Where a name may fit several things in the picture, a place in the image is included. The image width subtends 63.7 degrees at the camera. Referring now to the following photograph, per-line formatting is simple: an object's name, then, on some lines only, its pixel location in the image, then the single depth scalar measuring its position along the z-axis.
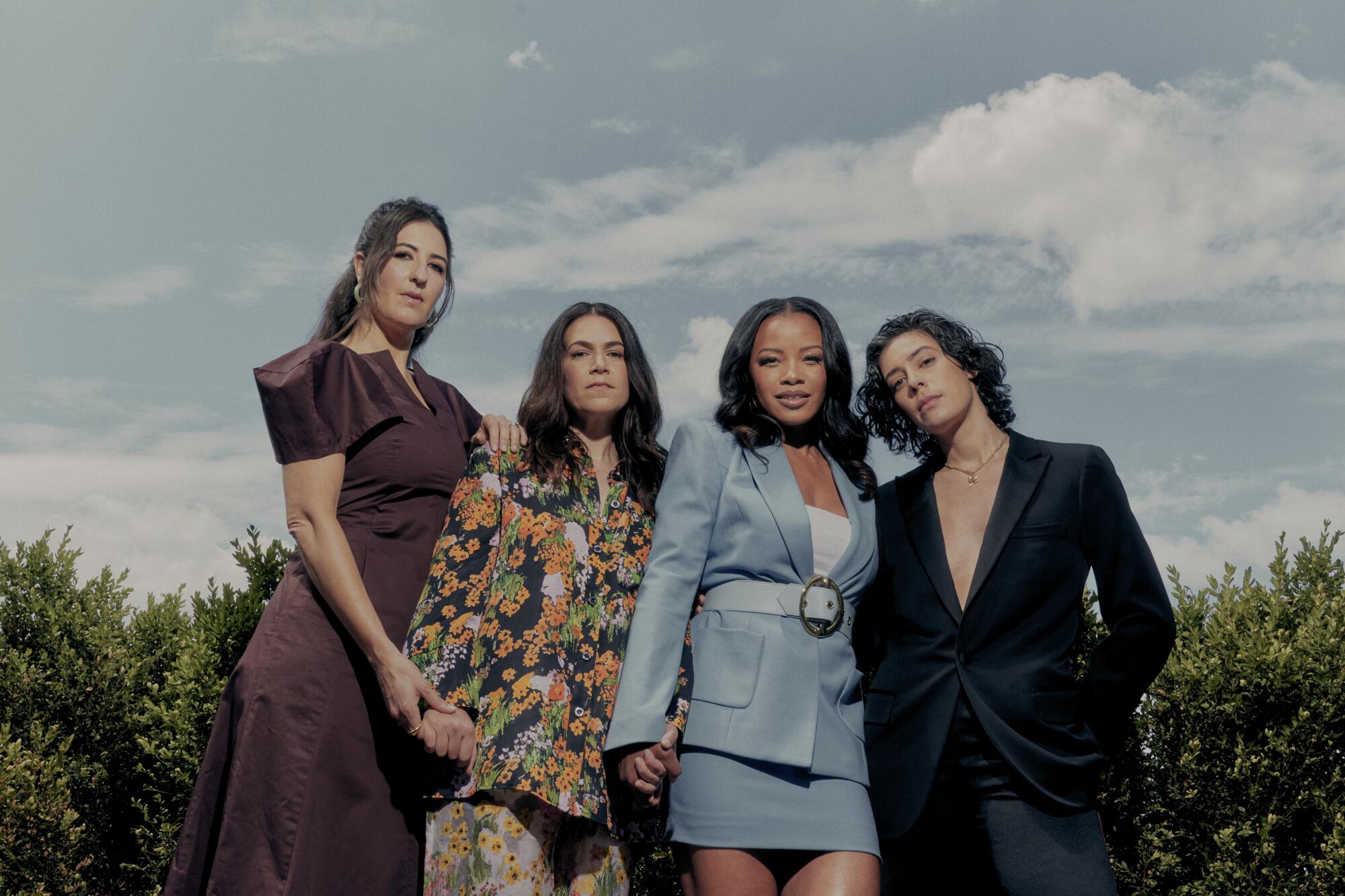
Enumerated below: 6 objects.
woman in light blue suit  3.07
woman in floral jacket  3.01
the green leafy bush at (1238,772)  4.39
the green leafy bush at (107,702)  5.30
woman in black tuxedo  3.31
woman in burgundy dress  3.21
